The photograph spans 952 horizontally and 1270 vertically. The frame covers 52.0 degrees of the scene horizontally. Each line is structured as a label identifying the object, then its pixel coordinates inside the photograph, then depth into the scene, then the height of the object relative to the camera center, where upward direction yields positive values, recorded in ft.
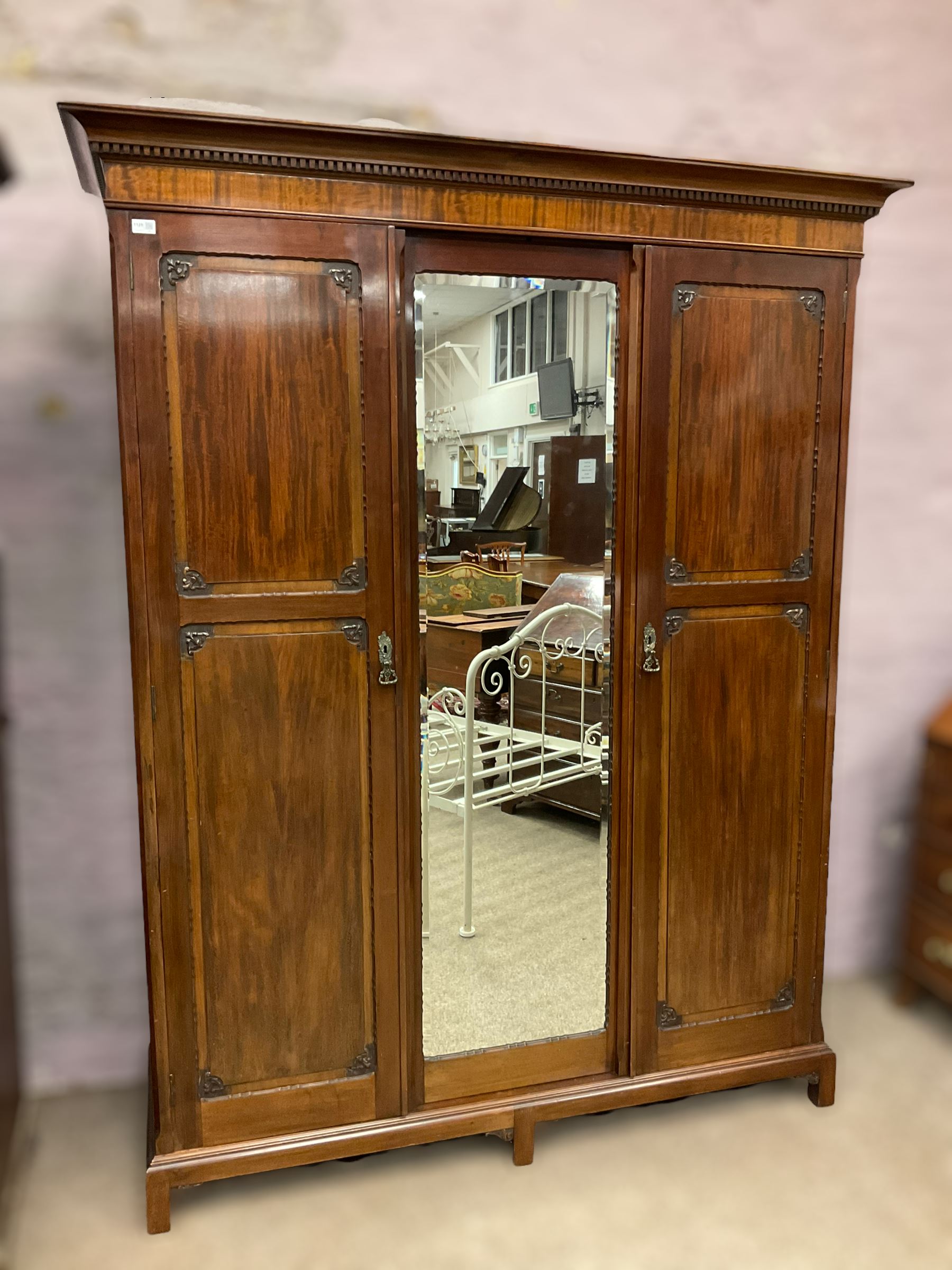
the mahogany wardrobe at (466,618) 5.88 -0.78
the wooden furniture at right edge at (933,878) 8.60 -3.37
